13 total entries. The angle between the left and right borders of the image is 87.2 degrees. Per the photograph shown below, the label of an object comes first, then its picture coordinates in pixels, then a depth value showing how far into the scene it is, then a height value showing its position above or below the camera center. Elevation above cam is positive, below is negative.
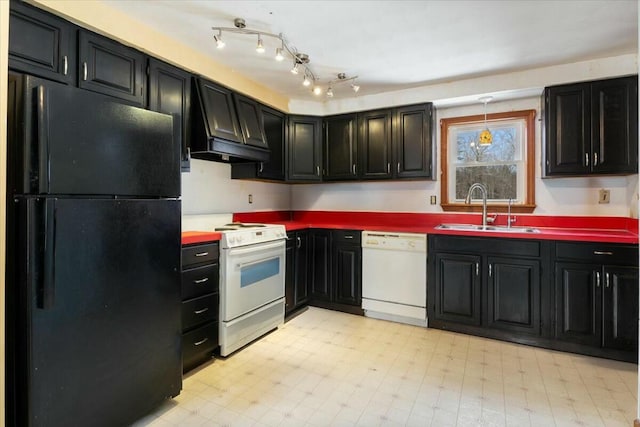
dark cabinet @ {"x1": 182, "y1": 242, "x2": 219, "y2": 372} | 2.29 -0.64
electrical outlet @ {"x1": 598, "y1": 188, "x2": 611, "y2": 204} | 2.97 +0.14
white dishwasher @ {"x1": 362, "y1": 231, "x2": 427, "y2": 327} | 3.19 -0.63
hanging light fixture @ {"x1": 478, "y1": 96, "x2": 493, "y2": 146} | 3.34 +0.77
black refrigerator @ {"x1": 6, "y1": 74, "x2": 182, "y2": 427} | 1.35 -0.20
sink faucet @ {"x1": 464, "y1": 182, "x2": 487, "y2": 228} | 3.35 +0.16
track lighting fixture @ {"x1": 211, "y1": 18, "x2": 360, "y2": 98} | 2.31 +1.30
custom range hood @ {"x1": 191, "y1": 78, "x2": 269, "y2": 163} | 2.71 +0.76
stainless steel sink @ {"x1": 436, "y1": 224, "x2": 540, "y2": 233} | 3.09 -0.15
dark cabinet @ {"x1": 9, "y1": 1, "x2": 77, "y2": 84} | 1.71 +0.91
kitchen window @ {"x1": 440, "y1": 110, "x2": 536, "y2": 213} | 3.30 +0.54
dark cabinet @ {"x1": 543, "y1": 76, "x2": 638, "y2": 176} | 2.69 +0.71
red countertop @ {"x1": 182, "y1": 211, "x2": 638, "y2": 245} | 2.59 -0.11
